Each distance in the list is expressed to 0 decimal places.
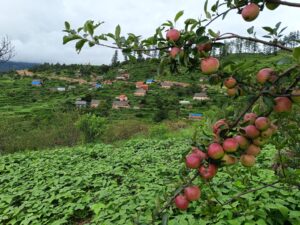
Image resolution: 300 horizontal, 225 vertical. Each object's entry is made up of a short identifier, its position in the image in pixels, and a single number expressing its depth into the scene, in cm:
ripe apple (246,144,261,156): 126
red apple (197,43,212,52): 132
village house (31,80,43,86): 7456
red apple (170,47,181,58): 133
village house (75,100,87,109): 5442
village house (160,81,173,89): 6809
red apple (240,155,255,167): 127
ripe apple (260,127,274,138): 123
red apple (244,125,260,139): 124
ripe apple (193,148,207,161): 126
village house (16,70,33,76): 8719
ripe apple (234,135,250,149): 124
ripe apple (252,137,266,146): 126
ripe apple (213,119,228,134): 128
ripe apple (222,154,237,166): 124
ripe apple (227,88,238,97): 143
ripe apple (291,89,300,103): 120
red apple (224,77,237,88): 138
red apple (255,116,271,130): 123
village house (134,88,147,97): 6235
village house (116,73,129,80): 7644
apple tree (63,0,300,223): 123
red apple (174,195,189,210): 132
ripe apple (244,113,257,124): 127
